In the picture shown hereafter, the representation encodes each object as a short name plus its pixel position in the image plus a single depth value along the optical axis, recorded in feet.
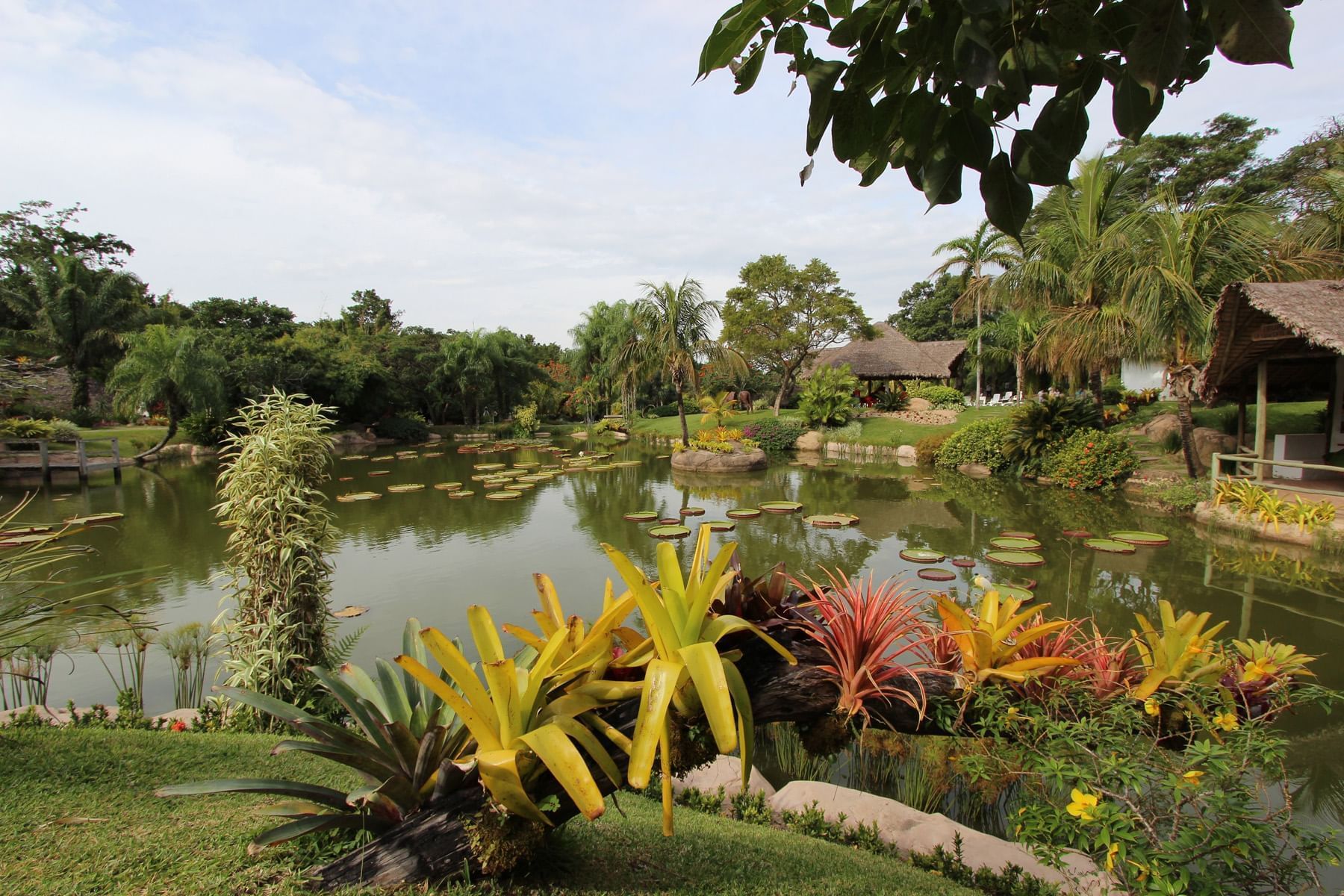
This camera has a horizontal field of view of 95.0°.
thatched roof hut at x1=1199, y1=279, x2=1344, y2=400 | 26.86
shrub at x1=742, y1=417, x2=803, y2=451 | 73.72
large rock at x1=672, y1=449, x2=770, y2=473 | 57.11
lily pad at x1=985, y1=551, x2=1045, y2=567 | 25.54
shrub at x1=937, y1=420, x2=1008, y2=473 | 52.26
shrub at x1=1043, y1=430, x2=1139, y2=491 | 41.78
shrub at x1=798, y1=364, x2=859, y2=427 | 76.18
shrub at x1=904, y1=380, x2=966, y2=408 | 81.51
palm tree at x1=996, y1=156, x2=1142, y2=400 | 39.81
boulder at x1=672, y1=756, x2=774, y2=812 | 10.68
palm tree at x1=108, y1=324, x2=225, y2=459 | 60.18
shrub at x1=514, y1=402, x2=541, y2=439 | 99.60
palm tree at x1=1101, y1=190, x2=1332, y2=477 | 34.45
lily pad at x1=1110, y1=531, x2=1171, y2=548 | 28.27
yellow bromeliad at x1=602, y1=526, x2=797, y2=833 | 4.42
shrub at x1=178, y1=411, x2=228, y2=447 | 71.41
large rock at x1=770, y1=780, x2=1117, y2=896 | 8.23
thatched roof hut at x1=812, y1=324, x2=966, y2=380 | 91.97
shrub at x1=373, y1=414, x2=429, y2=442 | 94.79
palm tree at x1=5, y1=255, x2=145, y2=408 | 81.76
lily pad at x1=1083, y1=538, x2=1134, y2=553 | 27.04
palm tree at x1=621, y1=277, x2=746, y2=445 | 71.46
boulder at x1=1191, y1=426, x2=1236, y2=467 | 42.47
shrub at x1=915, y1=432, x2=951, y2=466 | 59.36
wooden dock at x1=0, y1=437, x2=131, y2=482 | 50.19
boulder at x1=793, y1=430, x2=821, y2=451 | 72.43
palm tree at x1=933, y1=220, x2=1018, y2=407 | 84.46
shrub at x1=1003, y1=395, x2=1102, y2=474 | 47.83
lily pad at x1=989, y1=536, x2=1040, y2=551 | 27.89
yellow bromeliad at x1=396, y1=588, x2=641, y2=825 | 4.67
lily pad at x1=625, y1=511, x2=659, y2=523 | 36.96
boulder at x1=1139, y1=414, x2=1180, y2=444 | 48.81
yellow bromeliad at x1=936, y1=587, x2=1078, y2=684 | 6.17
